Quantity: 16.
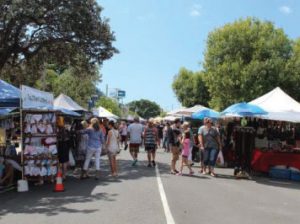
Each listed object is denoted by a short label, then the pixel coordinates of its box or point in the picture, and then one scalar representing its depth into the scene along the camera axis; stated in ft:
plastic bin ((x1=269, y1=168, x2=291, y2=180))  55.88
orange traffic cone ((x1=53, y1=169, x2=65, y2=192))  40.96
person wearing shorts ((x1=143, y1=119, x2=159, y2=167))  61.31
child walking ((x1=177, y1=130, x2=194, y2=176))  54.65
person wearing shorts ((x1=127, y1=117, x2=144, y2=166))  63.21
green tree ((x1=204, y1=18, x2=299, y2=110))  129.49
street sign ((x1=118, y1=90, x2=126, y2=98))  330.34
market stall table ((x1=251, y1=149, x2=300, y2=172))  55.77
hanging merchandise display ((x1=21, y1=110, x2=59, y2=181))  43.01
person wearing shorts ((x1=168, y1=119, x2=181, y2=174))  55.51
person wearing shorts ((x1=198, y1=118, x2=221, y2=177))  54.44
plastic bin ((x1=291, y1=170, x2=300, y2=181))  55.31
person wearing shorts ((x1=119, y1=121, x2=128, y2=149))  103.49
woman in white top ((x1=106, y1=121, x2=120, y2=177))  51.49
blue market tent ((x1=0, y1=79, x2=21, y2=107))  44.55
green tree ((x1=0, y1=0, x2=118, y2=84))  71.10
